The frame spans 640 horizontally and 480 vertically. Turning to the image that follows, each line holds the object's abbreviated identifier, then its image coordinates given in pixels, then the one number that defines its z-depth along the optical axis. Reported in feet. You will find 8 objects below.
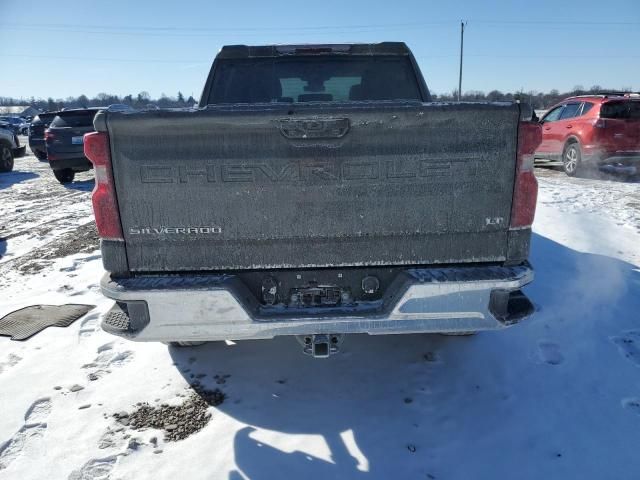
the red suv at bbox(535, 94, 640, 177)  33.37
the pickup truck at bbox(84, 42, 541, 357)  7.61
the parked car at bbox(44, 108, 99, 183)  35.68
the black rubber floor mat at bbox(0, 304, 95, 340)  12.91
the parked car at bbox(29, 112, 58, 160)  54.39
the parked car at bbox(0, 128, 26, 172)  44.80
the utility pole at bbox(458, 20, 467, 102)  123.91
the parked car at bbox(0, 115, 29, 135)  128.77
